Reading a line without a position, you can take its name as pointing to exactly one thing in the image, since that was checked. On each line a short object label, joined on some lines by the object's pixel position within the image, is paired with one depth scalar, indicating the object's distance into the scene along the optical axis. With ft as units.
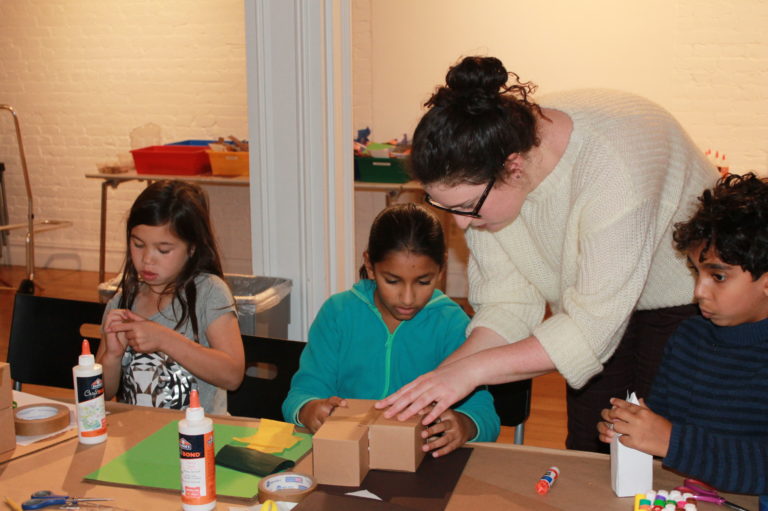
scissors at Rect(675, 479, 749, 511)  4.12
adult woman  4.43
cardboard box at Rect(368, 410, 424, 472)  4.41
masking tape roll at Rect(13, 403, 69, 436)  5.11
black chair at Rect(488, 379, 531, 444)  6.08
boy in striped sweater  4.67
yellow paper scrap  4.83
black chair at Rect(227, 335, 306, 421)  6.11
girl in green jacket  6.00
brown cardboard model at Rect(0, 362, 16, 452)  4.84
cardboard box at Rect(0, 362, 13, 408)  4.81
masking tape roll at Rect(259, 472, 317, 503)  4.16
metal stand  16.01
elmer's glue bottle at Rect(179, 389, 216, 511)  4.02
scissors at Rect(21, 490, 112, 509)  4.14
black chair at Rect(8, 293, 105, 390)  6.89
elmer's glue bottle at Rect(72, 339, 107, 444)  4.89
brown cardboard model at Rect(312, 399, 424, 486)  4.30
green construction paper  4.40
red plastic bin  16.46
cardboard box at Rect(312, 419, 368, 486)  4.27
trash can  8.55
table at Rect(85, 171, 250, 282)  16.21
